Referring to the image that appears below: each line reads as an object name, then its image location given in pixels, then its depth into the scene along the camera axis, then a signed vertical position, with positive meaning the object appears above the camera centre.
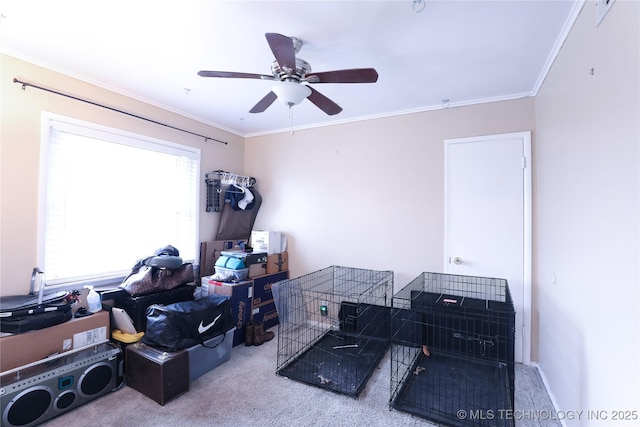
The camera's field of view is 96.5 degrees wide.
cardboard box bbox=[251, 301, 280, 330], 3.38 -1.18
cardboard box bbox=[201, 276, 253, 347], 3.10 -0.87
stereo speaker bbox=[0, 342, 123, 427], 1.79 -1.16
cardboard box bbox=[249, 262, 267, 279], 3.39 -0.63
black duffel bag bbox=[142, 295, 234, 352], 2.32 -0.91
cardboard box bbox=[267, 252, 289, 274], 3.65 -0.58
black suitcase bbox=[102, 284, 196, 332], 2.58 -0.80
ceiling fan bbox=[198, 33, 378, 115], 1.60 +0.92
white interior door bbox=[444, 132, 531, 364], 2.73 +0.08
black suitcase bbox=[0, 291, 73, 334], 1.92 -0.68
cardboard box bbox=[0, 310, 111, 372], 1.88 -0.91
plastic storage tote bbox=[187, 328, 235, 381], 2.45 -1.25
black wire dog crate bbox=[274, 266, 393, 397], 2.56 -1.27
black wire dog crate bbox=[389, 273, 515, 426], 2.03 -1.20
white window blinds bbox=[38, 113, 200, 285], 2.45 +0.17
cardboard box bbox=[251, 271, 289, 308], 3.38 -0.86
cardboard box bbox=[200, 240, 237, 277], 3.63 -0.47
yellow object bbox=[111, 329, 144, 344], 2.42 -1.03
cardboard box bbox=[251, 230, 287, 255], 3.72 -0.31
